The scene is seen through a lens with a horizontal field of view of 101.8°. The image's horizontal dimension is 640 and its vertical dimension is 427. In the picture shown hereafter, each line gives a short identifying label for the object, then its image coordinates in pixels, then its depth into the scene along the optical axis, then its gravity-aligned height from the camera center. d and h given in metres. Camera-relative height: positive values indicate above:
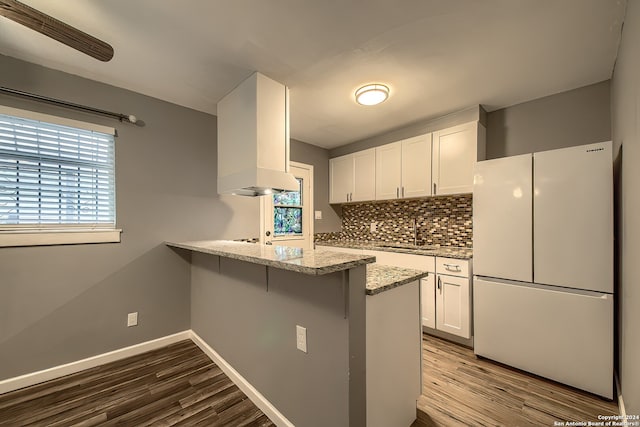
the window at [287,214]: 3.60 +0.00
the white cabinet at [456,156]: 2.73 +0.63
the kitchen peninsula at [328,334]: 1.22 -0.68
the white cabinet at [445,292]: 2.52 -0.81
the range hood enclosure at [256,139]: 2.10 +0.64
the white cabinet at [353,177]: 3.69 +0.55
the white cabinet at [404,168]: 3.11 +0.57
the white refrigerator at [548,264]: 1.82 -0.40
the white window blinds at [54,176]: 1.92 +0.31
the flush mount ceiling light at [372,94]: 2.32 +1.09
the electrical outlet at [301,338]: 1.43 -0.69
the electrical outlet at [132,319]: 2.41 -0.98
